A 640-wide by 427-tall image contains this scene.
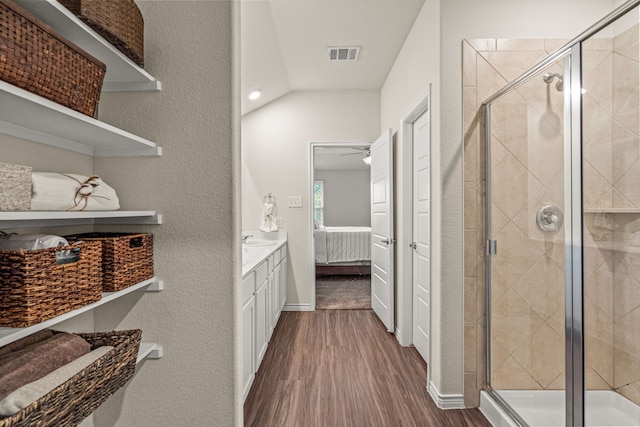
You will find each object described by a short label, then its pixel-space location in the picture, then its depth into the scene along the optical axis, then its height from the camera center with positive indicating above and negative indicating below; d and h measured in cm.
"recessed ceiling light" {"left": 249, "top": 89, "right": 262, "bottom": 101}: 380 +124
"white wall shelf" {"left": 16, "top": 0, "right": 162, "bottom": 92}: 95 +53
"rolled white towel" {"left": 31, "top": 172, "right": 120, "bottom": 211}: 95 +5
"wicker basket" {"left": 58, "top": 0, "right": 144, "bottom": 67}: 103 +59
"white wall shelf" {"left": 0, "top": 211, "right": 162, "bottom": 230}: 85 -3
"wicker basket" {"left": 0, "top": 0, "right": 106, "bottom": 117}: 79 +37
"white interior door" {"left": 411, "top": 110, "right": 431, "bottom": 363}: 276 -21
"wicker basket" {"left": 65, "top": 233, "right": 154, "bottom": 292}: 119 -17
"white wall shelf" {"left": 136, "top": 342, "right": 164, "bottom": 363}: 143 -56
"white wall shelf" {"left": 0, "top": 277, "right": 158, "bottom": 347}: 80 -28
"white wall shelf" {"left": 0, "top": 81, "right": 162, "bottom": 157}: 87 +26
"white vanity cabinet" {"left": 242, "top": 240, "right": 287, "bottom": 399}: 218 -72
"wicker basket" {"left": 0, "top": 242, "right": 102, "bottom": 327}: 84 -19
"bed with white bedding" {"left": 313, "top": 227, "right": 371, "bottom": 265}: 615 -64
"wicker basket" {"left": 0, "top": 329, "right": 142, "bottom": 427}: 78 -45
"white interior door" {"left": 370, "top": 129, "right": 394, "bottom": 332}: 346 -19
